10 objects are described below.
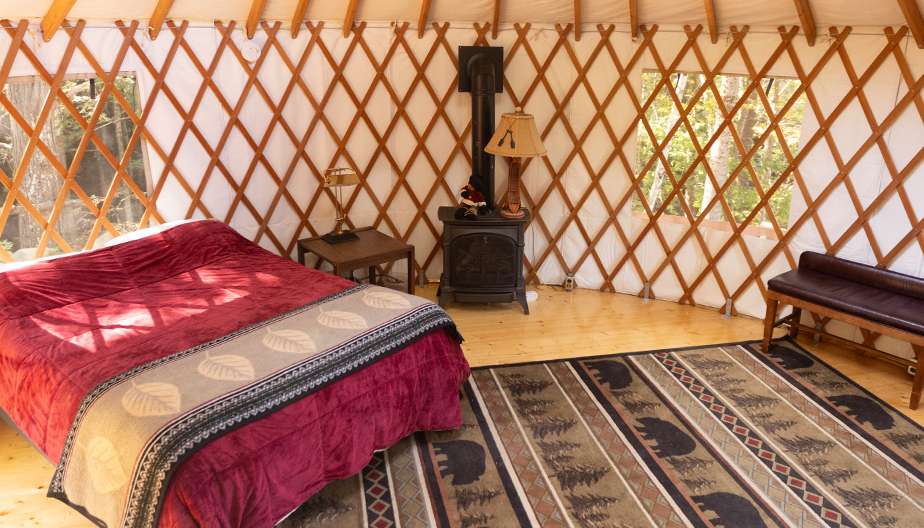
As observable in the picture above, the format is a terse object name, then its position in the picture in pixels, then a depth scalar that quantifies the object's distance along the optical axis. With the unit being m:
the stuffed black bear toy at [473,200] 4.29
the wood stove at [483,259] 4.24
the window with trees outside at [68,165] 3.56
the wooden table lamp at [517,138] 4.06
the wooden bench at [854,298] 3.32
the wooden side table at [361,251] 3.93
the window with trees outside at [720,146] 4.12
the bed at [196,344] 2.26
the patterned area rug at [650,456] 2.57
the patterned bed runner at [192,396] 2.13
